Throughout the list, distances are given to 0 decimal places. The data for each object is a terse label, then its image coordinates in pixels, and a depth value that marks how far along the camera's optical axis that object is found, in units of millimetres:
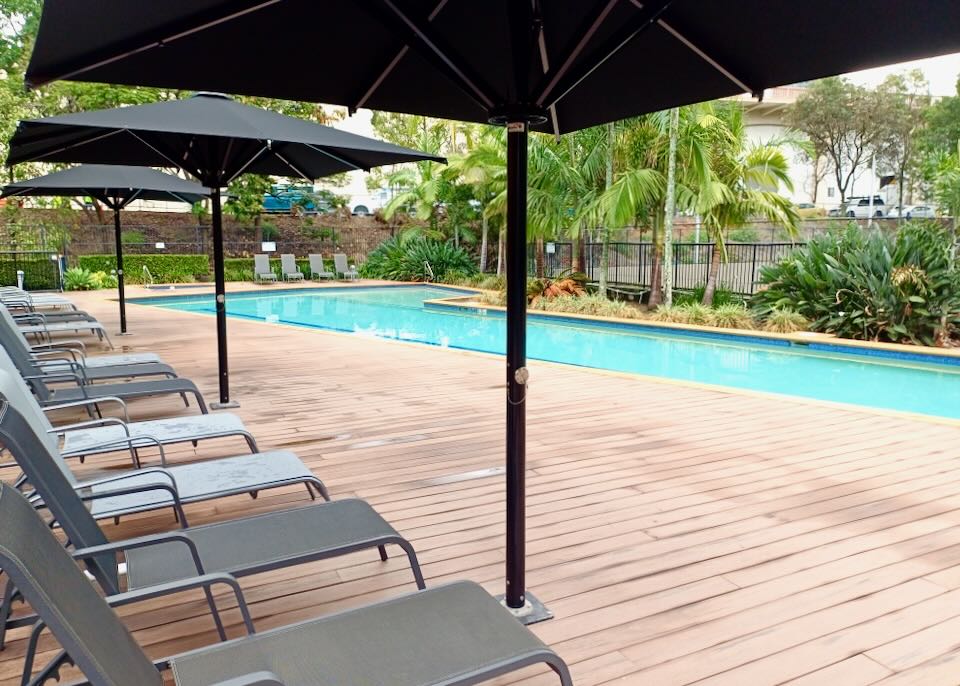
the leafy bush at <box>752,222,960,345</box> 9906
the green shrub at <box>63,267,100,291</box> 18984
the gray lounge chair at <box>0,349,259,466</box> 3480
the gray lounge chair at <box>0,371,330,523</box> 2762
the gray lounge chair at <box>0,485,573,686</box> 1272
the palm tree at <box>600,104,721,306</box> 12797
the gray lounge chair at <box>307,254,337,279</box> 22547
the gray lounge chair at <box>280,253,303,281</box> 21891
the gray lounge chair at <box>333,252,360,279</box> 22828
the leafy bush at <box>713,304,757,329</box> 11883
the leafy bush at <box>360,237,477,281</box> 21625
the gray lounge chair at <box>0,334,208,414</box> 4516
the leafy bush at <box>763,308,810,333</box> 11172
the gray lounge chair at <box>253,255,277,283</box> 21234
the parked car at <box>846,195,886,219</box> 31281
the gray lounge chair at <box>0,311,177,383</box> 4957
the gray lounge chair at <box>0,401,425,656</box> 2066
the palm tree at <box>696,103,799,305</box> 13328
